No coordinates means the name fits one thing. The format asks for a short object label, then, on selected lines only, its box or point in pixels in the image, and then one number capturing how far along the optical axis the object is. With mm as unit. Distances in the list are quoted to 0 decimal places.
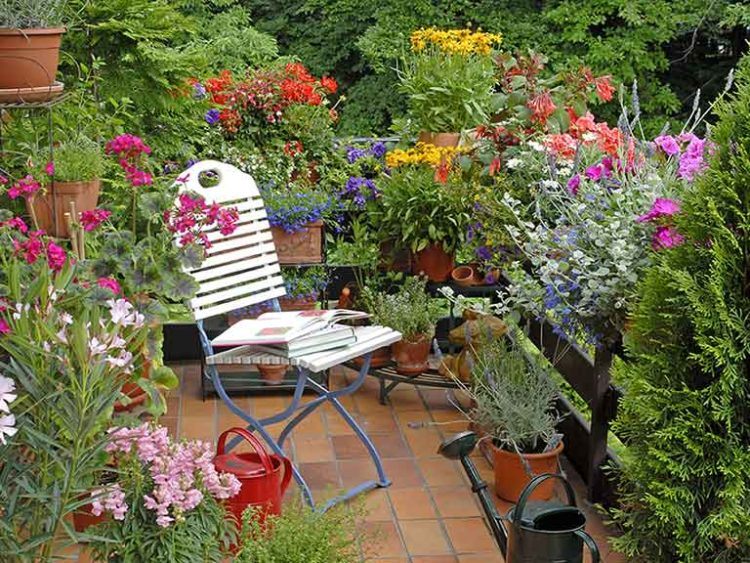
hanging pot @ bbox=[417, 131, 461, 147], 5113
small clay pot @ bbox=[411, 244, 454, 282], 4633
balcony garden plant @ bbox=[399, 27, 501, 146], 5184
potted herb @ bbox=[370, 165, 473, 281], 4508
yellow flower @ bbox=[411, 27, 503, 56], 5434
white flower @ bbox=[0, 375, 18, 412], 2066
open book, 3469
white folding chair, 3475
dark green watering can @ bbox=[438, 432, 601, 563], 2619
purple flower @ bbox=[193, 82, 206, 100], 4961
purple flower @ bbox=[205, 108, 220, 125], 5082
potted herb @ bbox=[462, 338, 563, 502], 3523
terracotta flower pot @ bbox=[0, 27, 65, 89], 3133
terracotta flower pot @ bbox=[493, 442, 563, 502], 3523
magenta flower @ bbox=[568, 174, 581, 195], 3635
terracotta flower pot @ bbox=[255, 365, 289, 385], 4480
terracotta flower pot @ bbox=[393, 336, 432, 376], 4363
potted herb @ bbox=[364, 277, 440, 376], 4375
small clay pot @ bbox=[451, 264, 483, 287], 4645
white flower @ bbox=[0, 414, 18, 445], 2098
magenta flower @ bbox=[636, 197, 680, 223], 2990
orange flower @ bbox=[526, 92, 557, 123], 4562
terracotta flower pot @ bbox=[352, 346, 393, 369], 4461
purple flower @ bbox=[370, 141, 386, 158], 5250
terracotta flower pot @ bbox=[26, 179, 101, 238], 3586
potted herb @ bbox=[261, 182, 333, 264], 4586
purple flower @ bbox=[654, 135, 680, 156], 3559
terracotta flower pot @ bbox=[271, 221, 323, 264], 4645
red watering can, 3094
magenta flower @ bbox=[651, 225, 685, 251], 2783
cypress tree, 2277
